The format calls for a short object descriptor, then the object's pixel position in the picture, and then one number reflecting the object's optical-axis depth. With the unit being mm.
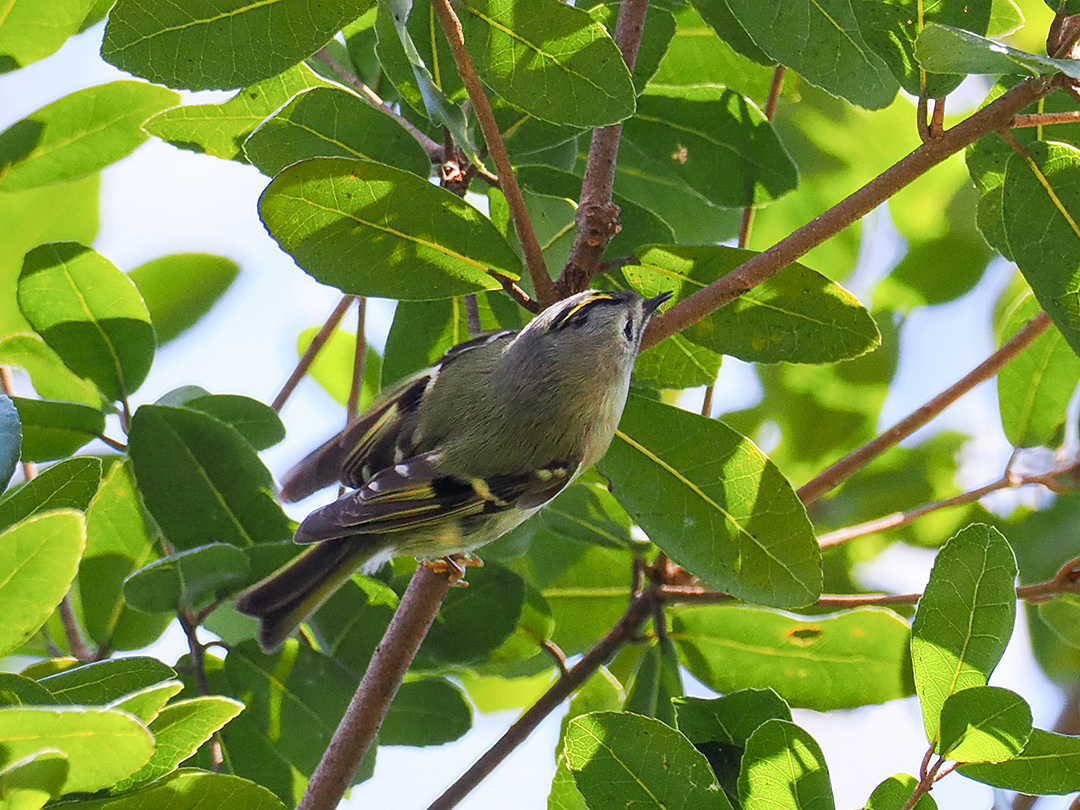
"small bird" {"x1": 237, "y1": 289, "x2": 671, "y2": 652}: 2995
